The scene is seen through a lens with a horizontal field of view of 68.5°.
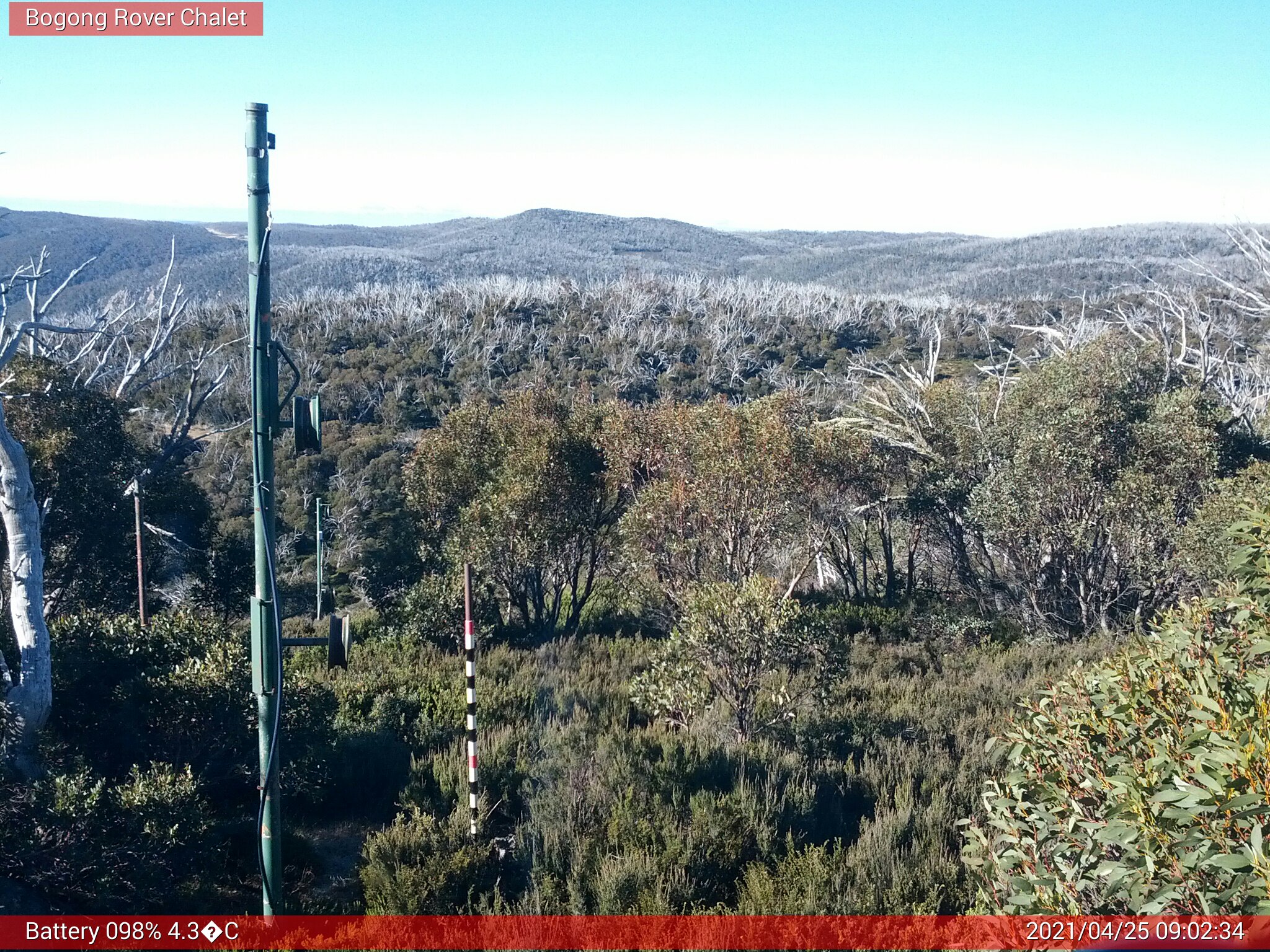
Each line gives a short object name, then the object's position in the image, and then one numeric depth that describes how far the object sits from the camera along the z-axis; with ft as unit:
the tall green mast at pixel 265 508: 13.93
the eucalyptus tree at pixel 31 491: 19.02
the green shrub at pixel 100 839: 16.38
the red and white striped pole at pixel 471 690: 18.47
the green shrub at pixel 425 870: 17.08
